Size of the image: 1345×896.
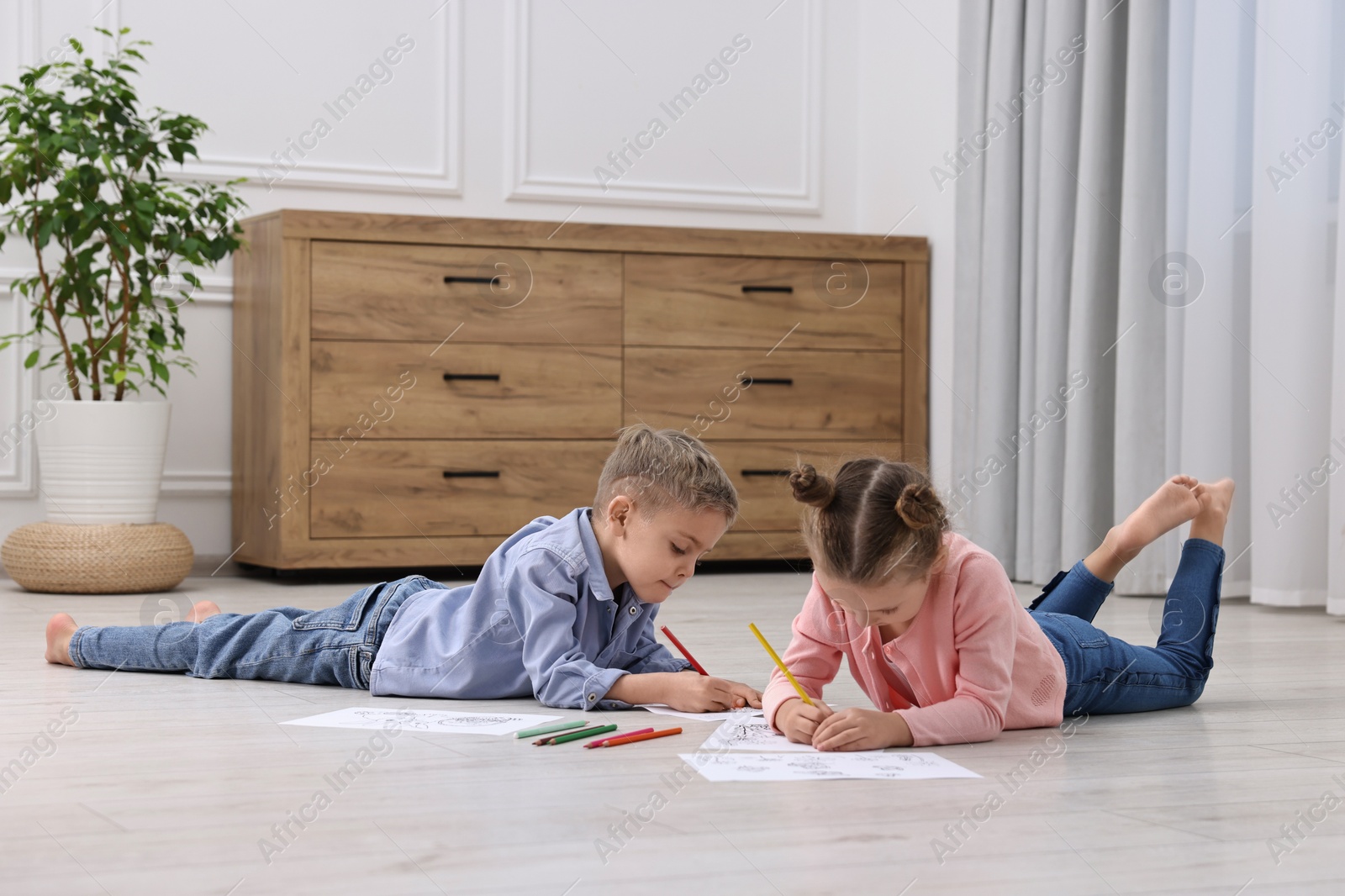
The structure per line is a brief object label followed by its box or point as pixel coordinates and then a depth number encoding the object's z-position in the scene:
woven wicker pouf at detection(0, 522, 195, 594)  7.72
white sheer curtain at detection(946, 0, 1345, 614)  7.40
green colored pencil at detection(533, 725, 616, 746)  5.69
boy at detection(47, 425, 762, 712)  6.37
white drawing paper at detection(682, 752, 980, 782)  5.02
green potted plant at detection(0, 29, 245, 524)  7.70
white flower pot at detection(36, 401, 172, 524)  7.79
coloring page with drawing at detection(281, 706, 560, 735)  6.00
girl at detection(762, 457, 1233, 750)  5.23
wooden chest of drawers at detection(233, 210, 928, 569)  7.97
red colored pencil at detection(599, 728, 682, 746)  5.62
